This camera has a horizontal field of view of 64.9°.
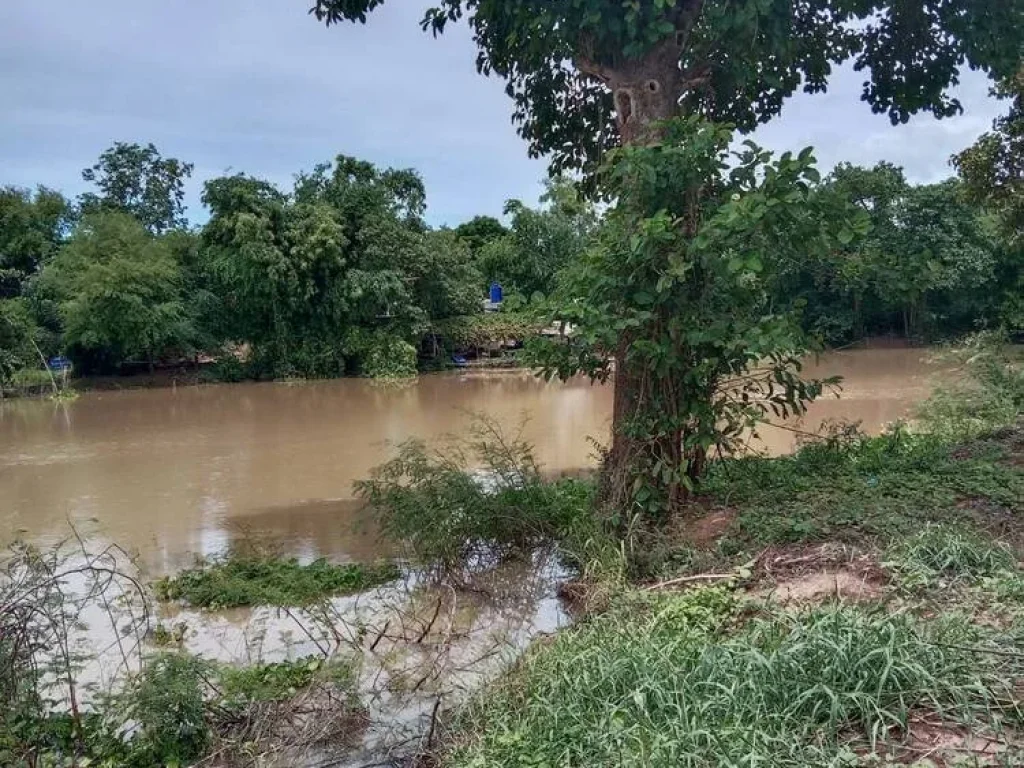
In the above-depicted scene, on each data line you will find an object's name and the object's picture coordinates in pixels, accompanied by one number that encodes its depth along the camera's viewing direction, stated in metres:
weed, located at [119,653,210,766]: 3.24
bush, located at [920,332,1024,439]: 8.17
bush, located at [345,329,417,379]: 22.20
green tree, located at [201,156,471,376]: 20.64
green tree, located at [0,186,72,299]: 22.16
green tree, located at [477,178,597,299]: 27.16
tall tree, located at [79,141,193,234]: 26.44
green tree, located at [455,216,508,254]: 32.62
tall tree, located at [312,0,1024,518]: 4.94
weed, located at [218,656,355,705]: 3.66
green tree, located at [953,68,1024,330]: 9.32
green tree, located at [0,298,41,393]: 19.17
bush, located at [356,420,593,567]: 5.57
